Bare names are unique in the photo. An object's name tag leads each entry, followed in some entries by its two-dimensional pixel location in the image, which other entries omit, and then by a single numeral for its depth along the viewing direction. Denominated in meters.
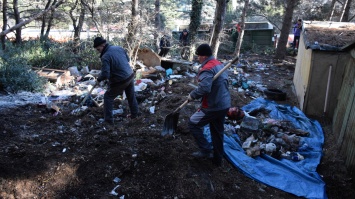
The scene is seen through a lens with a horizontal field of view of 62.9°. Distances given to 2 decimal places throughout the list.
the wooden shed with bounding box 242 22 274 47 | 19.03
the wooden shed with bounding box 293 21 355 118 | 6.55
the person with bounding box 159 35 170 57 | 12.95
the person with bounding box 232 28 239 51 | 18.34
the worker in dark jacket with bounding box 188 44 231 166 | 3.84
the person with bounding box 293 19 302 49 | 15.61
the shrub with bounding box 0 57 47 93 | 7.87
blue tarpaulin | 4.10
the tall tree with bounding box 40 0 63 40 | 14.48
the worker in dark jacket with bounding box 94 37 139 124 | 5.45
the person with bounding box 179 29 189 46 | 14.68
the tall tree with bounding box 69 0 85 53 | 12.52
